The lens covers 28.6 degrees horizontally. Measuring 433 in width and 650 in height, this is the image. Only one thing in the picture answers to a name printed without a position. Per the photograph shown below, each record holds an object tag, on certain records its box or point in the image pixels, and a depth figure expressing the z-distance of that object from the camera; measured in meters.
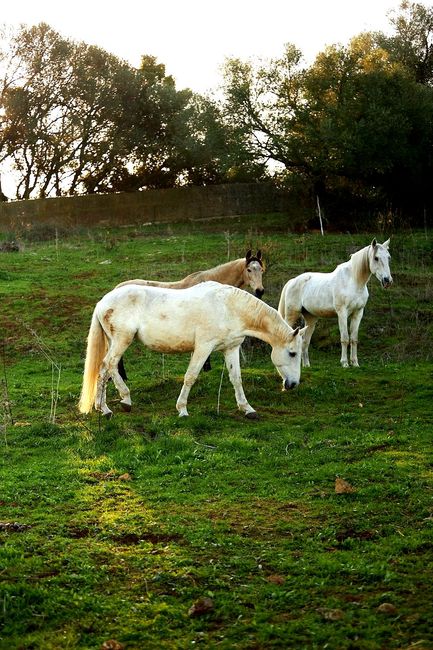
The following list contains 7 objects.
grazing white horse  11.23
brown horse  14.21
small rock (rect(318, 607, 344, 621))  5.30
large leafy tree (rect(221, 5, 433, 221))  28.78
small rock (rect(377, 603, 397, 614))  5.36
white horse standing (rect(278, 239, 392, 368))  14.36
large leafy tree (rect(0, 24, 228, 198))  37.28
